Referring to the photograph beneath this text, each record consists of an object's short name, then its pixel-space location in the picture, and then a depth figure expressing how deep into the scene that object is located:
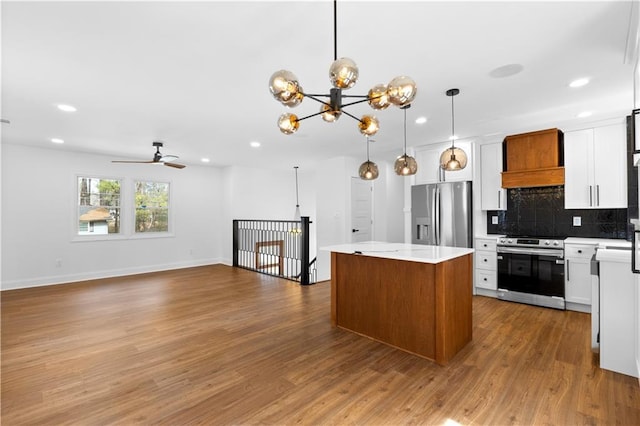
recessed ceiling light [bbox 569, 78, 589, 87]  2.93
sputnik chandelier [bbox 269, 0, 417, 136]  1.69
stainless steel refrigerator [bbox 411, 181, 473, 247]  4.97
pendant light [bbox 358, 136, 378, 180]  4.00
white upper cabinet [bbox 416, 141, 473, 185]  4.99
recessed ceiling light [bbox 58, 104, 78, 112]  3.53
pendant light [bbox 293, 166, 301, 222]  8.95
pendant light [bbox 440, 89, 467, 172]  3.36
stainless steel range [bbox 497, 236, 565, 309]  4.10
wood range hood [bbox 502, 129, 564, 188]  4.29
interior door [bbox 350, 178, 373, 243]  6.58
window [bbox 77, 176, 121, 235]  6.23
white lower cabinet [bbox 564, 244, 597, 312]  3.93
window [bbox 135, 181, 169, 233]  6.93
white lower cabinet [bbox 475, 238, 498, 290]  4.67
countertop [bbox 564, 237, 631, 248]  3.78
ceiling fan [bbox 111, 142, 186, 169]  5.13
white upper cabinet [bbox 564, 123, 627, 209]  3.89
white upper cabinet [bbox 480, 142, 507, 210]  4.78
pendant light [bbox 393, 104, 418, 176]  3.57
